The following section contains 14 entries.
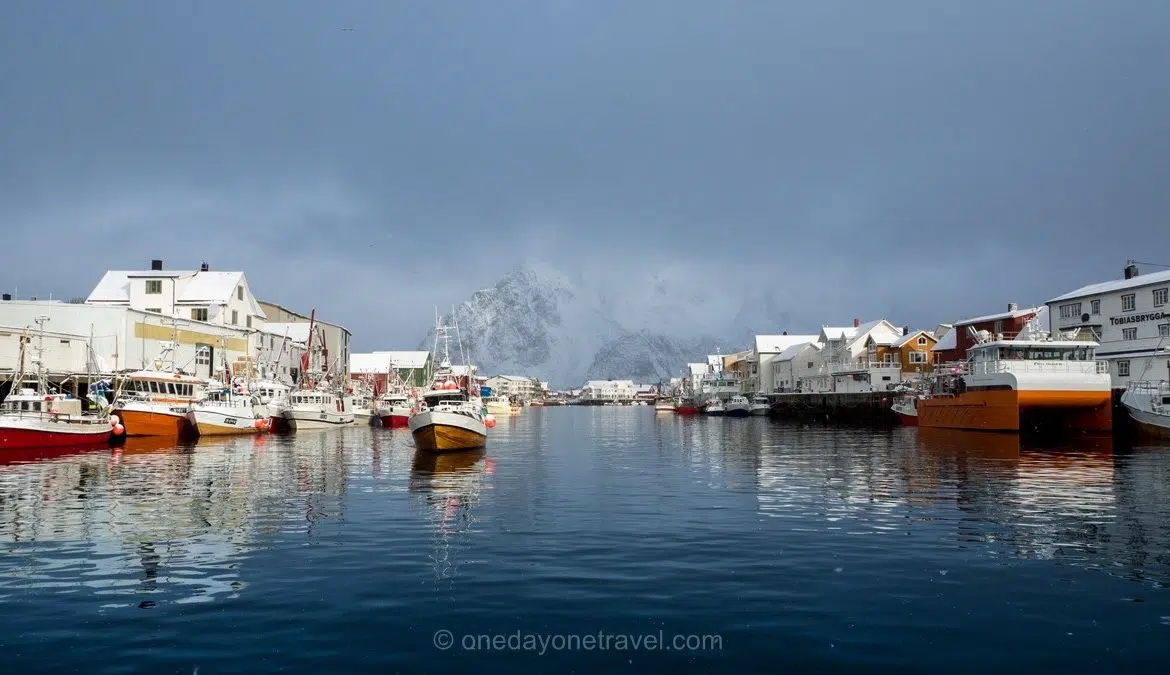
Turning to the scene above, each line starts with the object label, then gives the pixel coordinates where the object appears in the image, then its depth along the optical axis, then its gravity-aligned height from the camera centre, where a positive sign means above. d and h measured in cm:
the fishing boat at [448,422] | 4419 -249
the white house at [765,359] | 16240 +312
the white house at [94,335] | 6562 +407
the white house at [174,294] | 8544 +944
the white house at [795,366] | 13738 +124
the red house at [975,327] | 9406 +497
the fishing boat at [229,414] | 5978 -253
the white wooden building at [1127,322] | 6216 +388
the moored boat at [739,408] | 13300 -566
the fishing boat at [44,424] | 4456 -236
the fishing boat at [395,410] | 8700 -356
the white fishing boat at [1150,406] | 5194 -254
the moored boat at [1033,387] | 5675 -123
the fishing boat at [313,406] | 7431 -257
